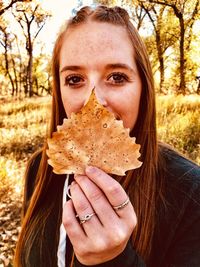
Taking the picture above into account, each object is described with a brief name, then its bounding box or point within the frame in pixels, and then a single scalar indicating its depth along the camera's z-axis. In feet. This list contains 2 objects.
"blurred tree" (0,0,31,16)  34.49
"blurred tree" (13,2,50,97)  47.27
